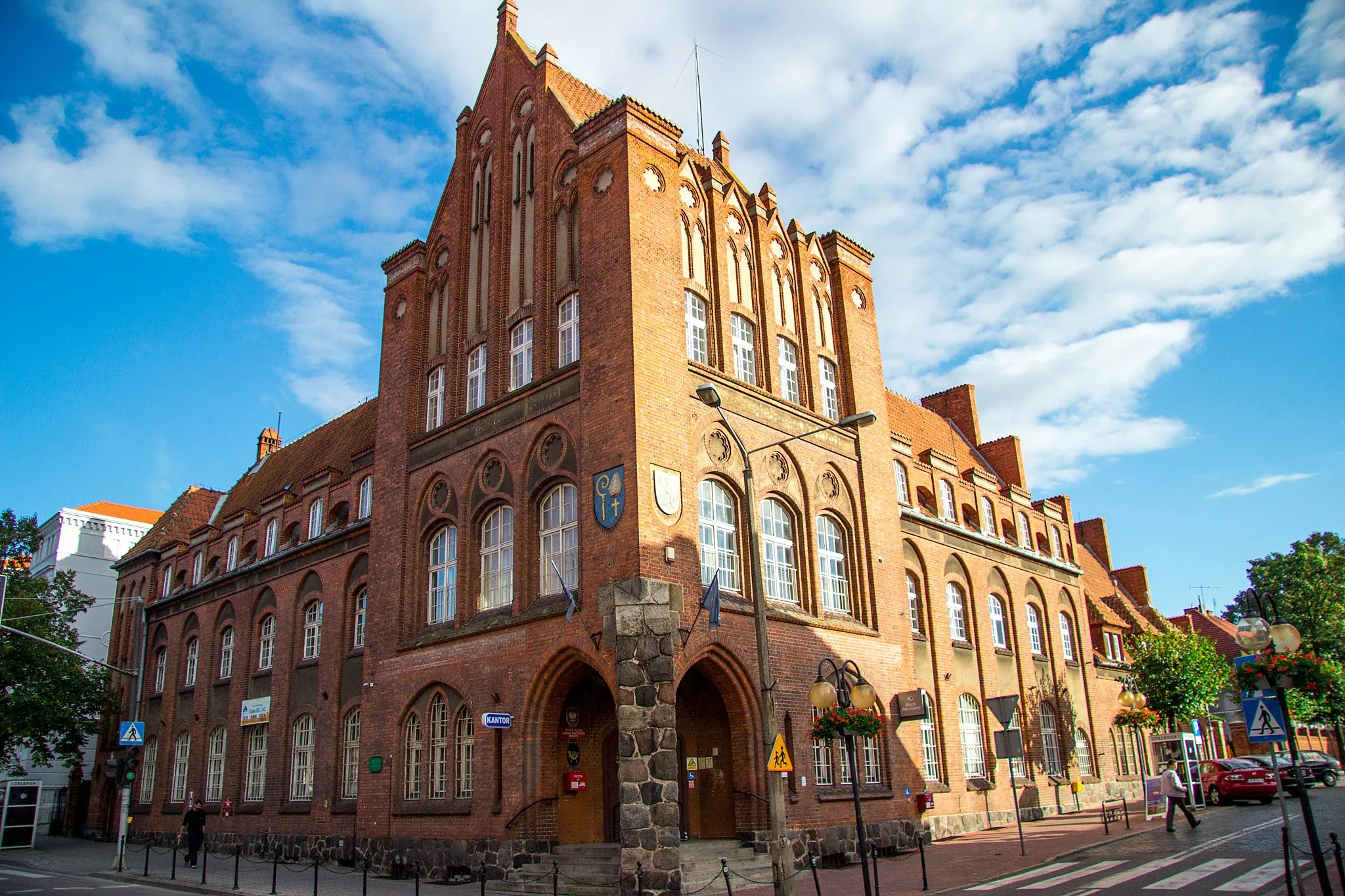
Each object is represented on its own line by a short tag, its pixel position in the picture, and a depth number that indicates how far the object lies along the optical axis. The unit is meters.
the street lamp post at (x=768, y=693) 12.99
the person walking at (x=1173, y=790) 21.98
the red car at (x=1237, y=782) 30.30
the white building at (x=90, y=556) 49.19
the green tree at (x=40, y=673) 33.31
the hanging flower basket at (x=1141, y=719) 30.62
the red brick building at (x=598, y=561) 19.27
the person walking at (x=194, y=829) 25.12
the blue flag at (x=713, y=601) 17.48
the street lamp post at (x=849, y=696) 13.65
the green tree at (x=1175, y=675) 32.31
